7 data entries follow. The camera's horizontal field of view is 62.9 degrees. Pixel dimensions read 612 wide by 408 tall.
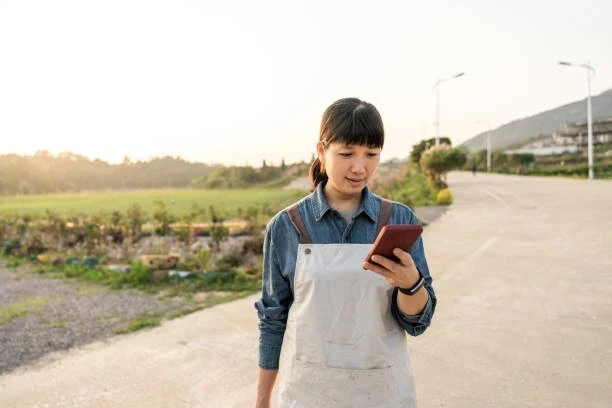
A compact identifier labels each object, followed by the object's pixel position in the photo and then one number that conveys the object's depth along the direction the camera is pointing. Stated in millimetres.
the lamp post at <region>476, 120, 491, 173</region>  52019
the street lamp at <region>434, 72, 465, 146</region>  29059
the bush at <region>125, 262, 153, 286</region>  6914
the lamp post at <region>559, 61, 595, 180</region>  28548
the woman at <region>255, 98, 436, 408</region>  1448
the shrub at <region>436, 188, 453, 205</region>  17391
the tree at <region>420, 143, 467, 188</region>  22344
